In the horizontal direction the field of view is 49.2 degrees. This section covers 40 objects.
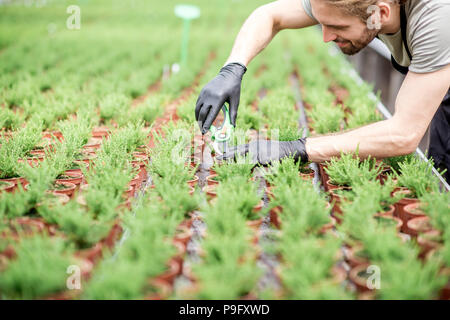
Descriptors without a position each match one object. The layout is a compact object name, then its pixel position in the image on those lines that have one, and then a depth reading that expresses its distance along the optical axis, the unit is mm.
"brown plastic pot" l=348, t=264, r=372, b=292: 1442
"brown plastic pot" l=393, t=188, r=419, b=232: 1917
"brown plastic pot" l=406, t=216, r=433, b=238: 1730
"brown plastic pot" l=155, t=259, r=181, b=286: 1453
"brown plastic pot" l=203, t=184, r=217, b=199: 2002
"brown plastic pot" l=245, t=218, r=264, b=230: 1742
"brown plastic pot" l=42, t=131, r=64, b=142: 2868
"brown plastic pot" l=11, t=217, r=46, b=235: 1665
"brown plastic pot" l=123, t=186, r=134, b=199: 2005
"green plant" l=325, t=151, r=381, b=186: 2049
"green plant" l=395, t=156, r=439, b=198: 1971
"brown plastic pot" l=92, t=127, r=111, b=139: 2932
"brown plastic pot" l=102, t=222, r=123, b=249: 1638
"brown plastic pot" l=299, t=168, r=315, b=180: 2193
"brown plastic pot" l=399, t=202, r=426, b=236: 1845
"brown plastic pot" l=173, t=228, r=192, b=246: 1651
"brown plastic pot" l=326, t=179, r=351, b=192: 2140
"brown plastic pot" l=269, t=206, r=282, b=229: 1850
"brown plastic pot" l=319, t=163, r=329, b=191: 2300
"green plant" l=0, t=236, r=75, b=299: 1302
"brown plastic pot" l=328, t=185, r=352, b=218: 1957
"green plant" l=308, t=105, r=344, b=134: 2930
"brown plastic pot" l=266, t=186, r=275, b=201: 1966
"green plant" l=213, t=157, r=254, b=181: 2139
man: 1985
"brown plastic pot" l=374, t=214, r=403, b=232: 1761
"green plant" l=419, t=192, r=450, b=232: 1641
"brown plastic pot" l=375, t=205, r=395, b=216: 1816
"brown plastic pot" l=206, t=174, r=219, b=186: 2175
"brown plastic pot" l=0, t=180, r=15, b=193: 2041
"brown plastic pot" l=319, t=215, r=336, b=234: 1697
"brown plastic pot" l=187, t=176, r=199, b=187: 2158
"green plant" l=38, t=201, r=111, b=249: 1563
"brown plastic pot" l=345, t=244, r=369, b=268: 1542
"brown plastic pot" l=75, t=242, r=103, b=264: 1514
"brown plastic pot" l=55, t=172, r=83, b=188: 2160
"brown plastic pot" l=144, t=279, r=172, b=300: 1360
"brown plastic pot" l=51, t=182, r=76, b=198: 2020
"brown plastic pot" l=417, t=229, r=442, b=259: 1609
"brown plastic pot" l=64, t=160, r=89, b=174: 2244
